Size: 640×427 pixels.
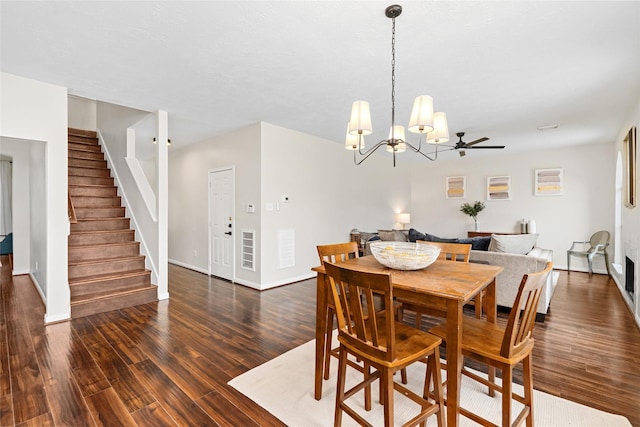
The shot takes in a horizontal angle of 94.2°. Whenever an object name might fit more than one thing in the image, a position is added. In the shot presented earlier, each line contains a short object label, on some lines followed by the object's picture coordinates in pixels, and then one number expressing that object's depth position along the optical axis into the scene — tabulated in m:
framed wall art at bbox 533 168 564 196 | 6.44
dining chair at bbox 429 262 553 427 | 1.43
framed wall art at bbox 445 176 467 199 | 7.73
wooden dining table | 1.47
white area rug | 1.82
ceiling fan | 4.72
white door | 5.23
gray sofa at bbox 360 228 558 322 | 3.38
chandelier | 2.09
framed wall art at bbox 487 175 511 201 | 7.09
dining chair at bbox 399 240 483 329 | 2.22
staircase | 3.77
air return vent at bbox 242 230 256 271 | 4.78
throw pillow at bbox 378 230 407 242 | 4.81
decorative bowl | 1.90
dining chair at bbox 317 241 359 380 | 2.06
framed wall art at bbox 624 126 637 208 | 3.76
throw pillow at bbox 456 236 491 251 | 3.98
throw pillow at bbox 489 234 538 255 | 3.72
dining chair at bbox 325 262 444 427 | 1.39
